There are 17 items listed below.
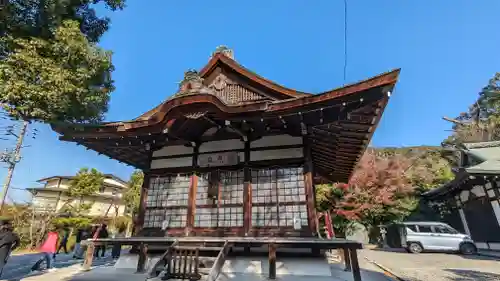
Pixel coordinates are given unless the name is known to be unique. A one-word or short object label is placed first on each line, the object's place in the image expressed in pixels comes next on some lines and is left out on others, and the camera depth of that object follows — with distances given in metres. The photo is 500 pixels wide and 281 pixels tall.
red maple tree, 18.44
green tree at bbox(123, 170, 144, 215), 24.28
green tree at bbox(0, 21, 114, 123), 4.99
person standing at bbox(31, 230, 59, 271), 8.47
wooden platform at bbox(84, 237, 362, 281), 5.57
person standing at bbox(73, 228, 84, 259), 12.27
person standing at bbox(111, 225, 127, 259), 11.91
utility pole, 8.69
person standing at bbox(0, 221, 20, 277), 6.01
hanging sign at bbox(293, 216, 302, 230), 6.63
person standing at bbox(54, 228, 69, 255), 16.23
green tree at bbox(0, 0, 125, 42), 5.39
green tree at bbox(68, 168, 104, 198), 27.78
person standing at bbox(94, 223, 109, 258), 12.69
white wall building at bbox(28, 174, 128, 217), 34.03
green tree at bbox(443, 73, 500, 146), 25.24
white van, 14.57
